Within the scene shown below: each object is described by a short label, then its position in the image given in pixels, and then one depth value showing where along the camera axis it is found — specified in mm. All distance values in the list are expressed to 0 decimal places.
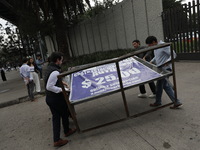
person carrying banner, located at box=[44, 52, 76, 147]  3137
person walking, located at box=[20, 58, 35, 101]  6750
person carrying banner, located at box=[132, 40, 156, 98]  4695
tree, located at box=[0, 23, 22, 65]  26125
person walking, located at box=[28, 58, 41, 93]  7266
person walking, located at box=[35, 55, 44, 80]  11188
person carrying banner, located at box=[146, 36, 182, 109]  3705
